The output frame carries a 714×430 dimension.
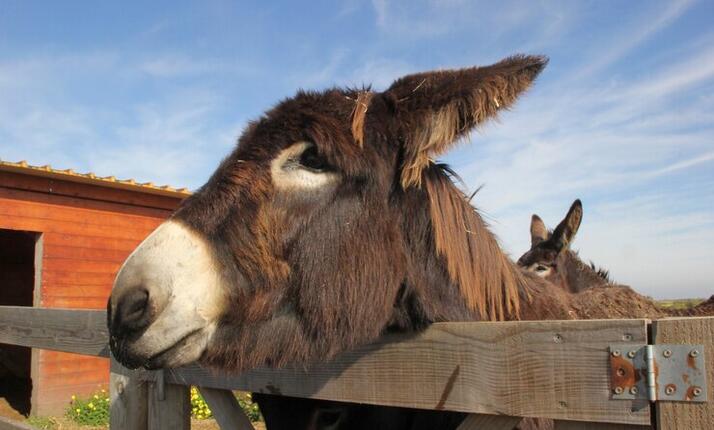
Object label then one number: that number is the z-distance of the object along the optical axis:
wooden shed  8.83
